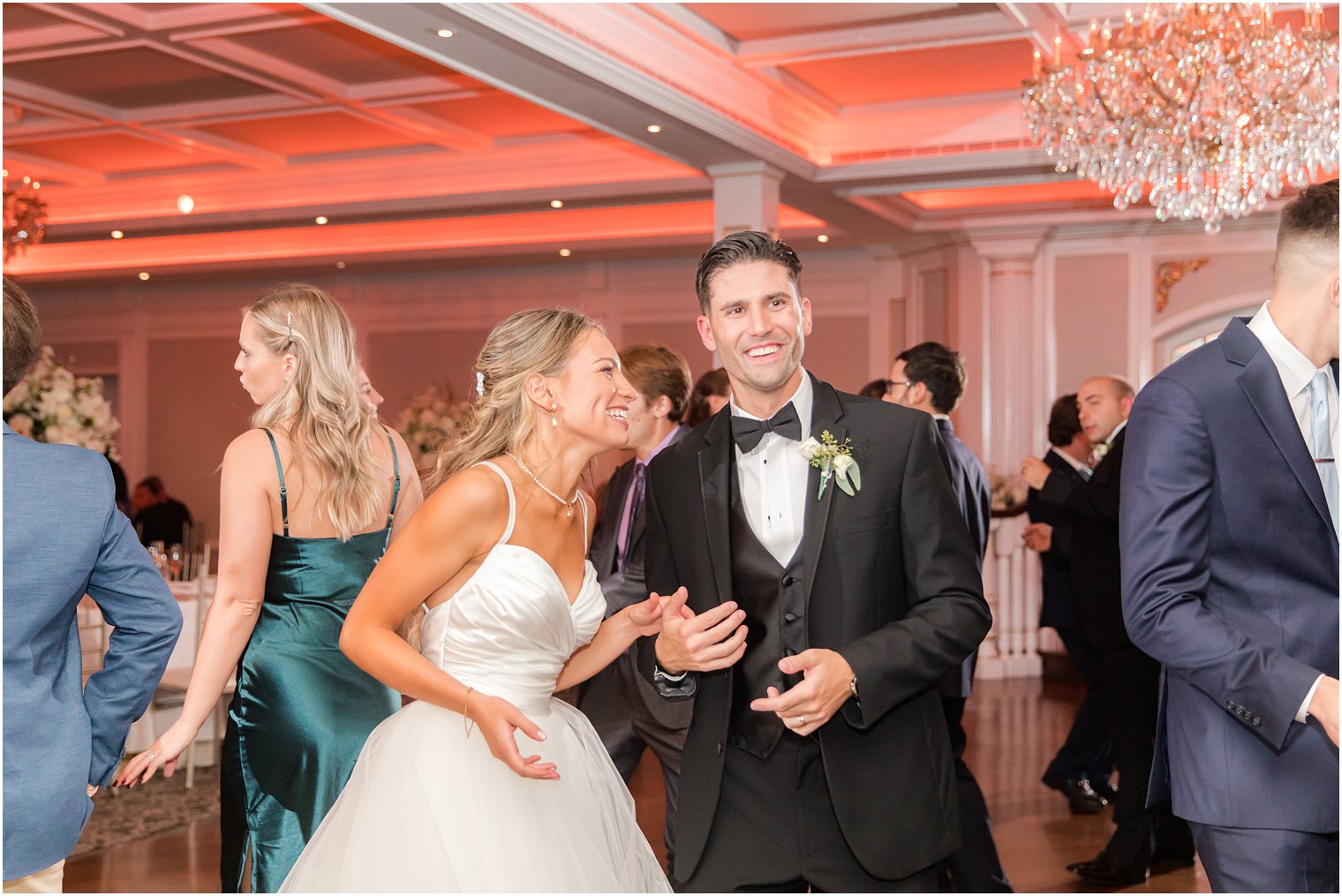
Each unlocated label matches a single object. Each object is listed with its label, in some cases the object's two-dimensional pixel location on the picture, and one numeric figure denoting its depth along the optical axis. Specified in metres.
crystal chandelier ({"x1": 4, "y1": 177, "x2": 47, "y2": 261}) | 8.07
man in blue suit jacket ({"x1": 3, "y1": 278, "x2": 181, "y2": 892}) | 2.00
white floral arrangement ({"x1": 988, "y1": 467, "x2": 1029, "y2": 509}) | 9.58
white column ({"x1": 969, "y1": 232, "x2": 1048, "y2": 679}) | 10.39
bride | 2.14
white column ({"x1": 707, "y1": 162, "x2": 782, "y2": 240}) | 7.72
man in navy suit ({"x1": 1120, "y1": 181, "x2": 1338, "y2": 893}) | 2.01
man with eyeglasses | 4.18
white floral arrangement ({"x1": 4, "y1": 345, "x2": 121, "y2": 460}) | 6.10
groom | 2.13
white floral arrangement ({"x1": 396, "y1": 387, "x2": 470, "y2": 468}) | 8.78
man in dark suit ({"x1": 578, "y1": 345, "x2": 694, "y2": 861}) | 3.87
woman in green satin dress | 2.77
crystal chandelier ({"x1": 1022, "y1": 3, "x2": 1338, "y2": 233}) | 5.39
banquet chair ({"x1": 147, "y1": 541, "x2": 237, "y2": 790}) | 6.07
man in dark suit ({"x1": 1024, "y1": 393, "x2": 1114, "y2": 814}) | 5.48
